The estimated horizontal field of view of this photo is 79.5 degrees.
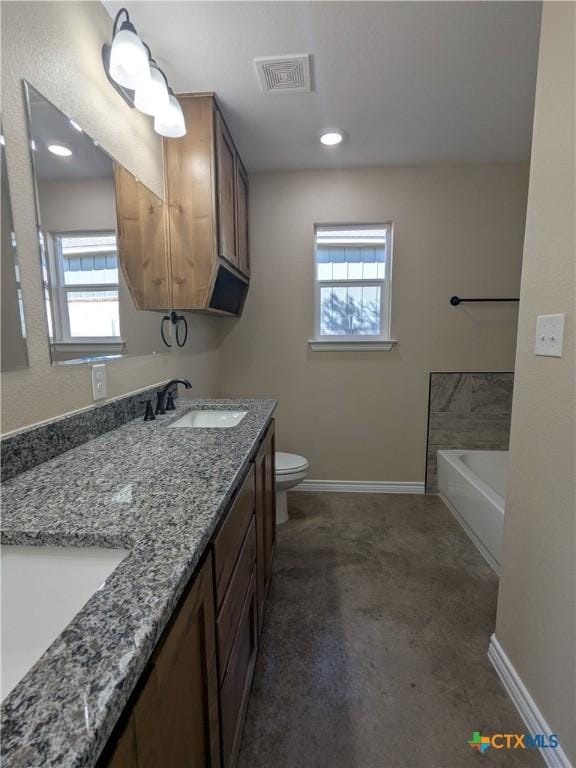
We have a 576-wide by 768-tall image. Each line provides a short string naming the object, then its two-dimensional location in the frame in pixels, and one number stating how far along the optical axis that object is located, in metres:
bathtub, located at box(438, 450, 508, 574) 1.88
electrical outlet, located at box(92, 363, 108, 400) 1.25
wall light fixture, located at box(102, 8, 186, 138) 1.17
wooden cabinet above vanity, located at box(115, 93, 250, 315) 1.71
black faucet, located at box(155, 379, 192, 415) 1.59
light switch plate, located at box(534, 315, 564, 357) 1.00
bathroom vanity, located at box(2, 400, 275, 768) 0.36
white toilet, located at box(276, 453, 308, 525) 2.15
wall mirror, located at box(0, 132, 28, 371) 0.89
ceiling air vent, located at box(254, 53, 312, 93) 1.51
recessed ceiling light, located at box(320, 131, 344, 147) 2.04
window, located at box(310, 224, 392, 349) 2.65
